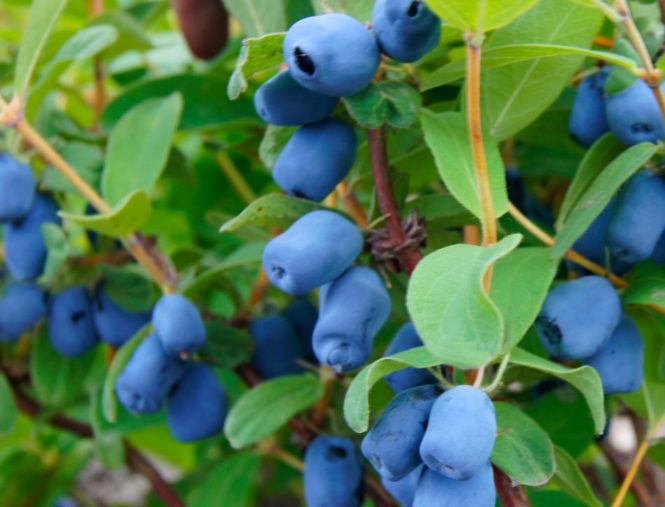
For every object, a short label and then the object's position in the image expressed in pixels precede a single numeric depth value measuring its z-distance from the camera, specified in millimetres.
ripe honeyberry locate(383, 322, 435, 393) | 302
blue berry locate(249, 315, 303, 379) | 376
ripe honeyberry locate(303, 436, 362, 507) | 336
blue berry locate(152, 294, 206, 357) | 343
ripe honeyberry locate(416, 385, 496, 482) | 262
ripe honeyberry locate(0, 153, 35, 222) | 356
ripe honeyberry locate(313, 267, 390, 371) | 296
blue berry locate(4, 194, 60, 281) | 368
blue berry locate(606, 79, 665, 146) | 307
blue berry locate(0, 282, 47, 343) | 388
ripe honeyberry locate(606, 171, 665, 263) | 300
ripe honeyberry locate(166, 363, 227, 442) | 361
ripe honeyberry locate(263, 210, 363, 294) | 293
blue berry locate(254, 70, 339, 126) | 296
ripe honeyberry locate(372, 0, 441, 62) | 281
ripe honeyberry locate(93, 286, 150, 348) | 388
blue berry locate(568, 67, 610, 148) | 326
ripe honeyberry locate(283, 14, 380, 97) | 280
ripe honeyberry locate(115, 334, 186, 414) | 347
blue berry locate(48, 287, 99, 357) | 391
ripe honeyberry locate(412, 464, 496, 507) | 270
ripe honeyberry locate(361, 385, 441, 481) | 275
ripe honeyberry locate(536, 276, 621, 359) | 298
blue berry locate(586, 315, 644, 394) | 306
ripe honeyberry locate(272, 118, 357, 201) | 301
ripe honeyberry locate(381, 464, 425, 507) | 291
